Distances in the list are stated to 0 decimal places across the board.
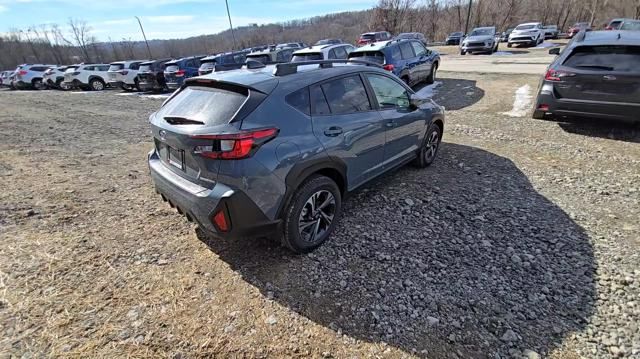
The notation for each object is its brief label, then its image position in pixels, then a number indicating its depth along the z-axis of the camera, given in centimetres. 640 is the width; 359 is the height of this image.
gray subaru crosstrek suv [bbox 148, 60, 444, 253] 239
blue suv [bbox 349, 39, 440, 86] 892
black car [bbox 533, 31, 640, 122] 510
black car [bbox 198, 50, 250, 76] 1489
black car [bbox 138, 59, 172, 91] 1606
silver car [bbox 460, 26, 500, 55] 2183
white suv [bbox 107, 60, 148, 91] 1727
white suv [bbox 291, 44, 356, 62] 1045
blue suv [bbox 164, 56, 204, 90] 1512
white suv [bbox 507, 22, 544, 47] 2481
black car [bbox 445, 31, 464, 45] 3594
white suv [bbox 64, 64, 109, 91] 2002
